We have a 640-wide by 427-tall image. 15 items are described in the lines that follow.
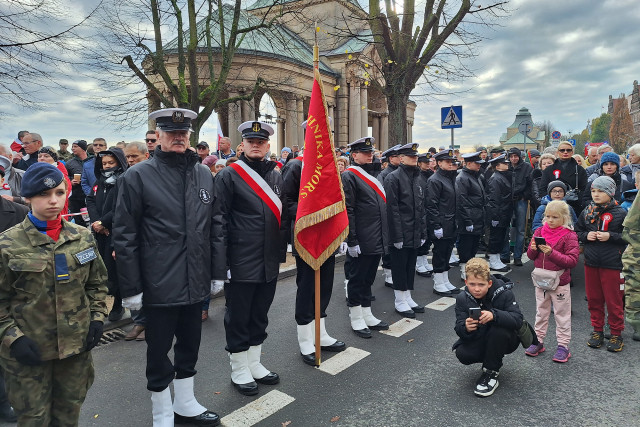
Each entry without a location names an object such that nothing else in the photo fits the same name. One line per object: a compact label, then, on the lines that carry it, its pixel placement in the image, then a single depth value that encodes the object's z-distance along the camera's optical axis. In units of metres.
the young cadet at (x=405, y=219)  5.85
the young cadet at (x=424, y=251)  7.95
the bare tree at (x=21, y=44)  7.25
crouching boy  3.83
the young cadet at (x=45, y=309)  2.41
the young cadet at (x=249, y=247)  3.83
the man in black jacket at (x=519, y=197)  8.69
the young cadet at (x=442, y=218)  6.77
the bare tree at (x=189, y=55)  12.97
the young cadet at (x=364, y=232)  5.17
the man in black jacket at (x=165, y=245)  3.03
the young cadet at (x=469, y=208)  7.32
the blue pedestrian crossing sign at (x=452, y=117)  10.92
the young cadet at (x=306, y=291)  4.55
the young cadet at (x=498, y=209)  8.32
